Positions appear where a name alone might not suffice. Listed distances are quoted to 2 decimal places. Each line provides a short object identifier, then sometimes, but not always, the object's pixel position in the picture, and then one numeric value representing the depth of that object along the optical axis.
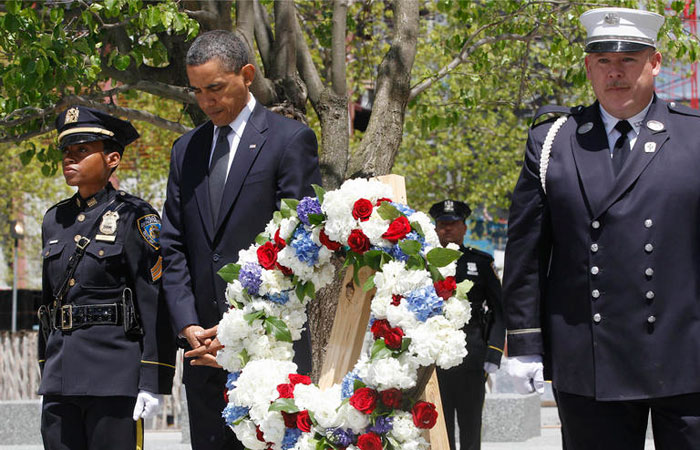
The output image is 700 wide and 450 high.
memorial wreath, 8.92
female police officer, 10.67
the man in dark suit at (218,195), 9.84
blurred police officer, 18.45
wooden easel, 9.80
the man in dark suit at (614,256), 8.14
